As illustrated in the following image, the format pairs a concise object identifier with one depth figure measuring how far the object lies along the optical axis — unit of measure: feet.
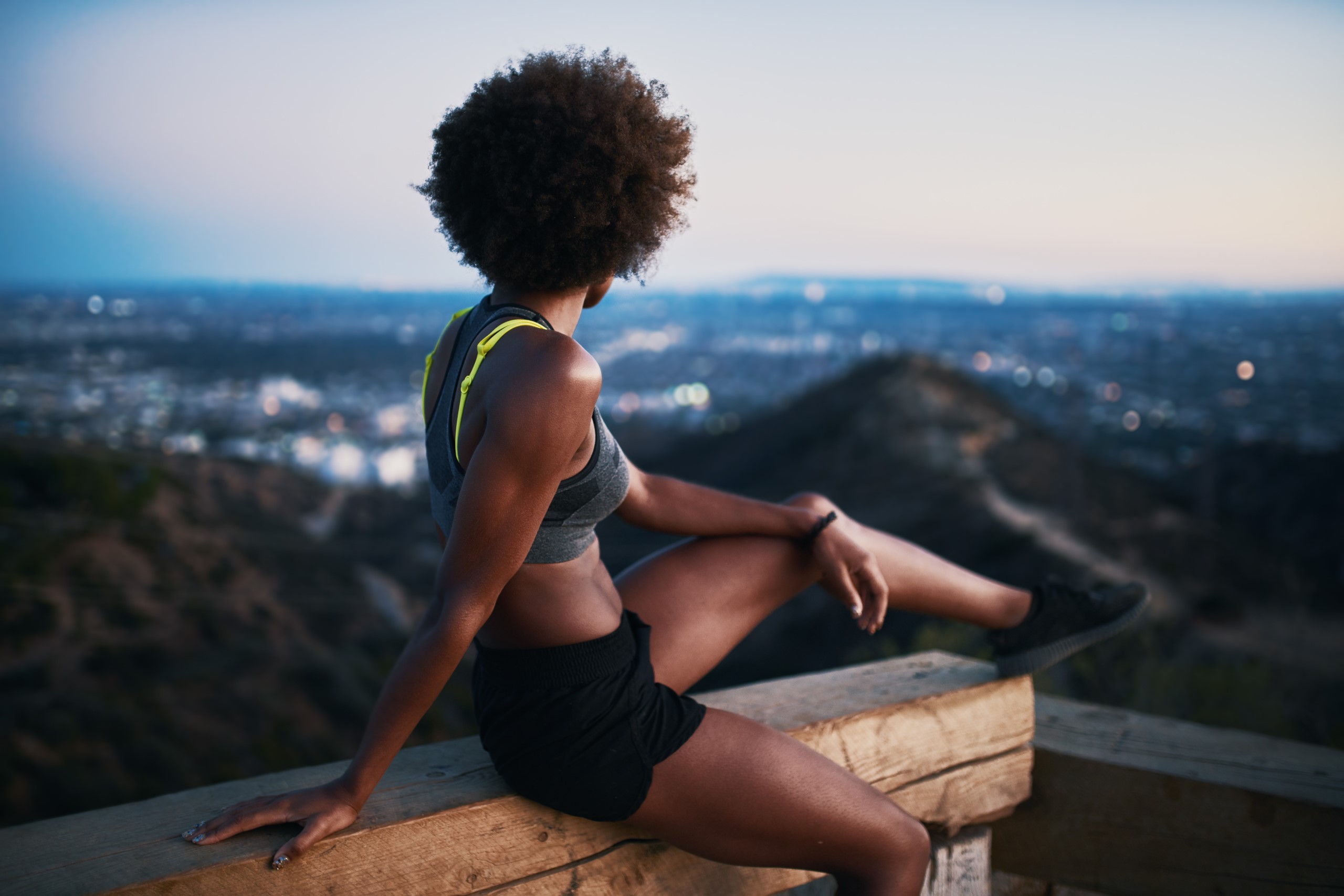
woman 3.96
